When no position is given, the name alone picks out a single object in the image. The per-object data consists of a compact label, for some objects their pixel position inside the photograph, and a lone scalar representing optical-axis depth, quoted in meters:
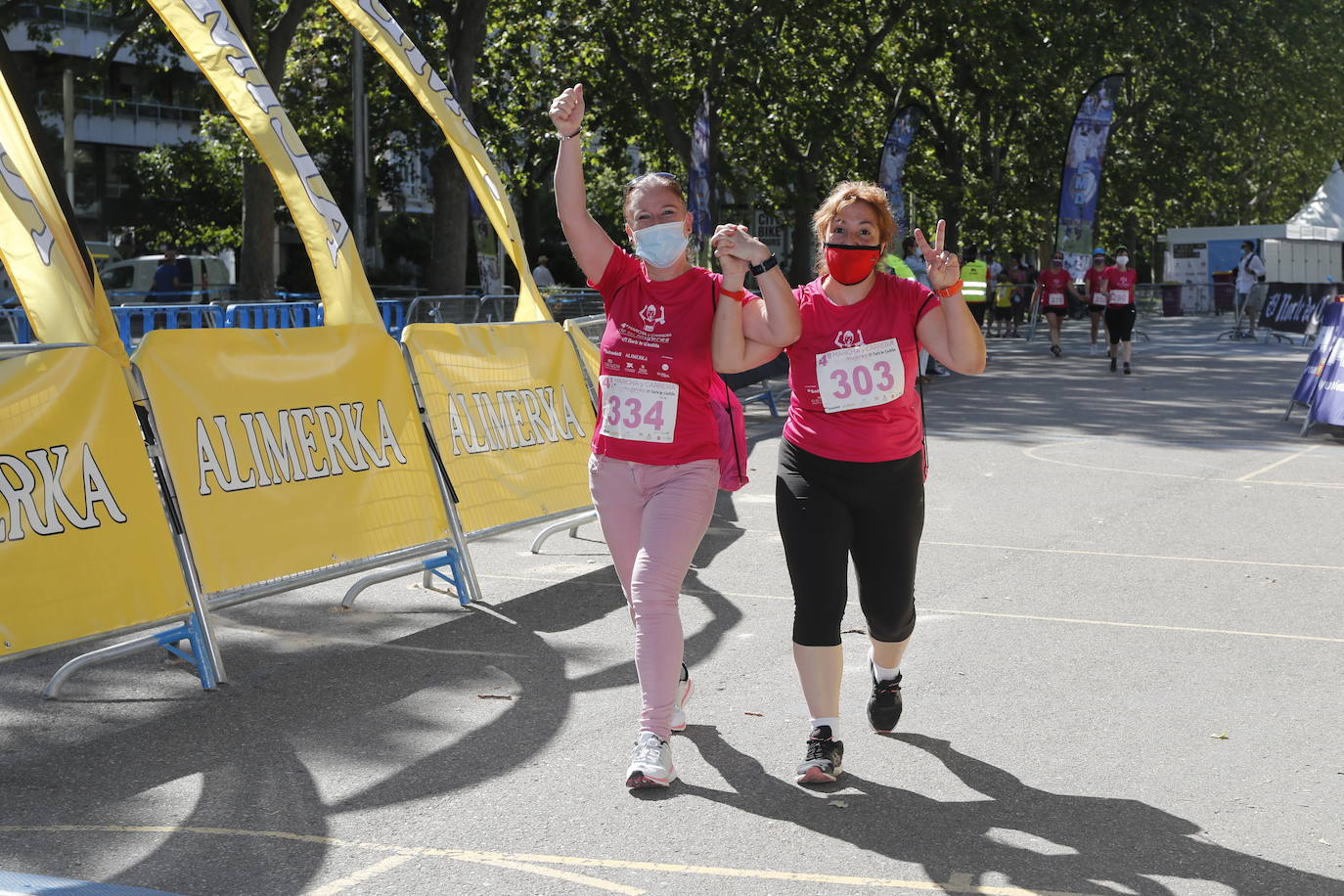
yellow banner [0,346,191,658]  5.38
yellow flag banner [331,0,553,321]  9.20
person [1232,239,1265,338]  33.12
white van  34.88
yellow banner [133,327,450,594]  6.23
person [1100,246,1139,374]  21.62
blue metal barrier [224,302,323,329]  17.31
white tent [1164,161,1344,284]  47.56
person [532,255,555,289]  32.12
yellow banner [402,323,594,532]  7.80
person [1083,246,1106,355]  24.56
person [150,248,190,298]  25.93
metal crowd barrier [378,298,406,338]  18.26
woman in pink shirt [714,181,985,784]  4.92
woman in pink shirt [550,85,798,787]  4.94
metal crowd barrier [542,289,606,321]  19.20
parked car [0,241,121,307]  24.91
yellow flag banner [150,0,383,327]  7.89
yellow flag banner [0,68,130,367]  6.28
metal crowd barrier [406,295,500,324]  18.14
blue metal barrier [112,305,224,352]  15.41
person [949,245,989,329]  29.58
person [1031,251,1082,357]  28.09
